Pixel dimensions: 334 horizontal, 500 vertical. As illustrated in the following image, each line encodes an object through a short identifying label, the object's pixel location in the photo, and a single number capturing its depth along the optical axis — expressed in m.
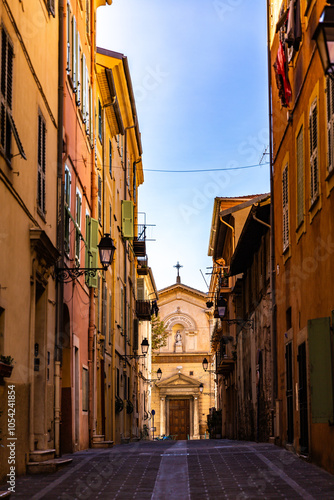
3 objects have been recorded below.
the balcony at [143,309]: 41.16
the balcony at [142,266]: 44.12
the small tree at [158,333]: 60.59
